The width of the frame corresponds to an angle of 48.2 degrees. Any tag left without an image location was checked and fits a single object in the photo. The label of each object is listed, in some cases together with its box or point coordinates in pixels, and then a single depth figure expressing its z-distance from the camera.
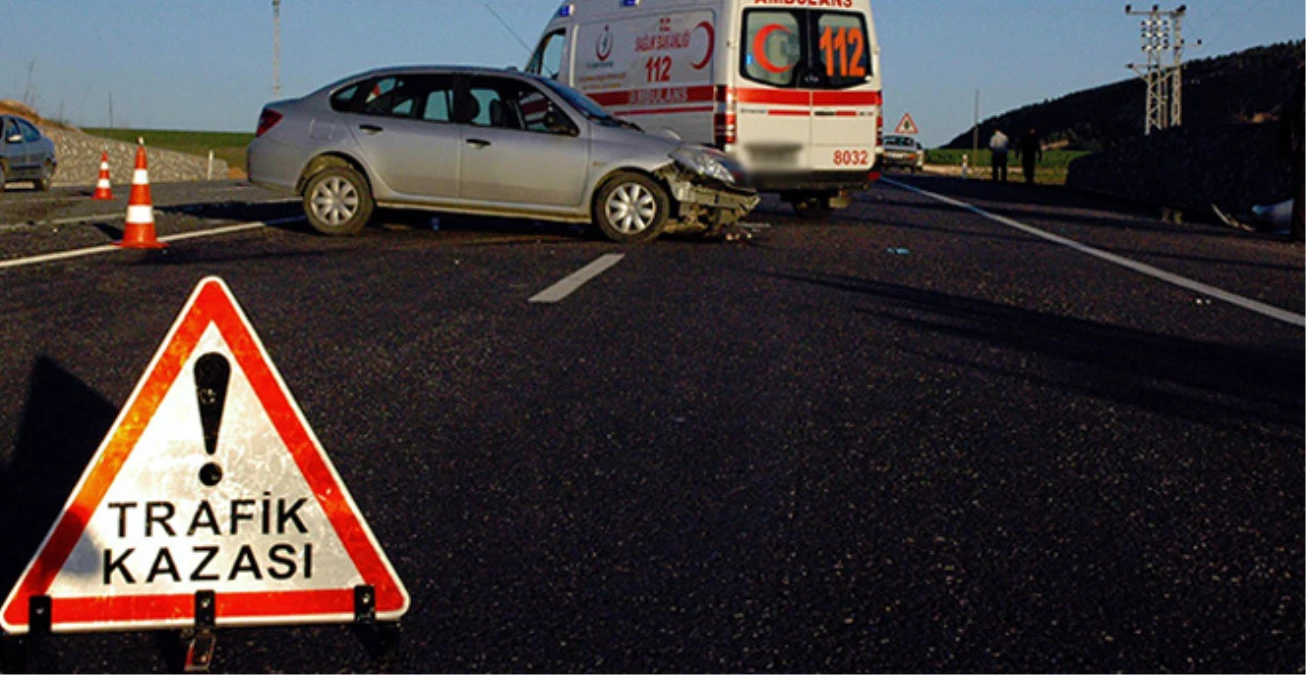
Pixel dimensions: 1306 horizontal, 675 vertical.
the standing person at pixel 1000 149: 37.16
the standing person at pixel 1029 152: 36.28
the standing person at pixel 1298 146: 14.45
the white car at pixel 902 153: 55.06
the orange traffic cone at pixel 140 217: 11.16
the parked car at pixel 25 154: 23.92
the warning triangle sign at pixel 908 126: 53.08
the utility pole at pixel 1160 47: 73.75
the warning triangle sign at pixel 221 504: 2.95
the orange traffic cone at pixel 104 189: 19.82
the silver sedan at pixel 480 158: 12.38
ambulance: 14.55
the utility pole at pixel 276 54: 63.41
